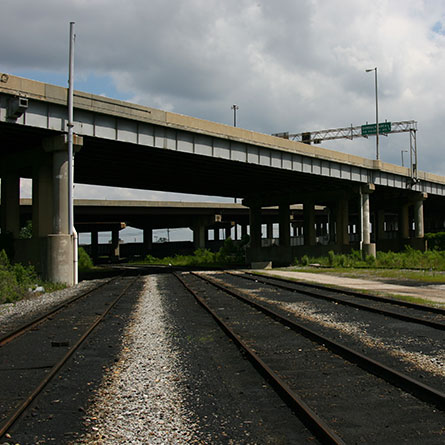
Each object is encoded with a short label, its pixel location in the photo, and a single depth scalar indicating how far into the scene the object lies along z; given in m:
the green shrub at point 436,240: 59.56
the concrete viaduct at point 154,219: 71.62
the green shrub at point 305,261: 46.73
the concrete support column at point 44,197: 28.20
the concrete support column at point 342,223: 54.66
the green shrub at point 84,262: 49.55
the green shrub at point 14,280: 19.21
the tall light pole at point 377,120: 50.67
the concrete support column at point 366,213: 49.81
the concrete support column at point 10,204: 32.38
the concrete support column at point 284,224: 59.44
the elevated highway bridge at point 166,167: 25.17
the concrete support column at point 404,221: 72.12
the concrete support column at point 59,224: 24.95
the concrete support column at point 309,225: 58.09
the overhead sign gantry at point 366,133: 57.00
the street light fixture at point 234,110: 86.38
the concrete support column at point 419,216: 61.19
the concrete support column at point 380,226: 76.26
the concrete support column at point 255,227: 59.78
